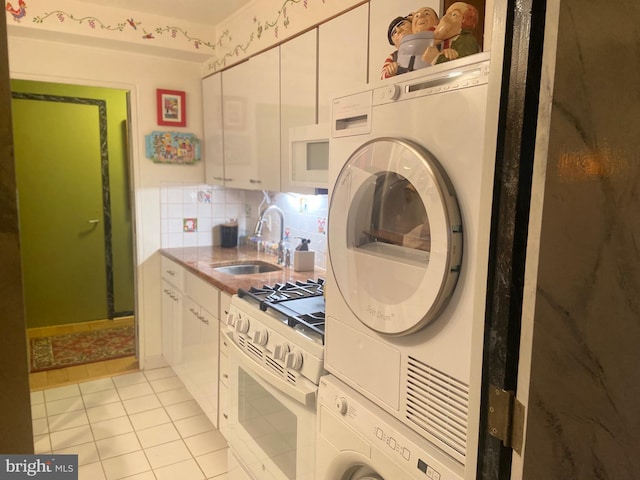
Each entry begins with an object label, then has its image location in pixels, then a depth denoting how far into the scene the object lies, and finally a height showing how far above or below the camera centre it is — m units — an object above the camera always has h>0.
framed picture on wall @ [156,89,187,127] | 3.30 +0.55
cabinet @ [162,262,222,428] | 2.49 -0.93
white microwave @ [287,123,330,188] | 1.90 +0.14
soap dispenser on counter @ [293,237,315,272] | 2.64 -0.41
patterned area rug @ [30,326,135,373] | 3.57 -1.36
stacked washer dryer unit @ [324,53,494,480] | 0.93 -0.19
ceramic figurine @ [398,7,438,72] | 1.22 +0.39
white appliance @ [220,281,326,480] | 1.53 -0.70
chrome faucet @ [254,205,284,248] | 2.99 -0.22
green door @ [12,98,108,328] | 4.01 -0.24
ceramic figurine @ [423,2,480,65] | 1.10 +0.39
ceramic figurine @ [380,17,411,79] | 1.26 +0.45
